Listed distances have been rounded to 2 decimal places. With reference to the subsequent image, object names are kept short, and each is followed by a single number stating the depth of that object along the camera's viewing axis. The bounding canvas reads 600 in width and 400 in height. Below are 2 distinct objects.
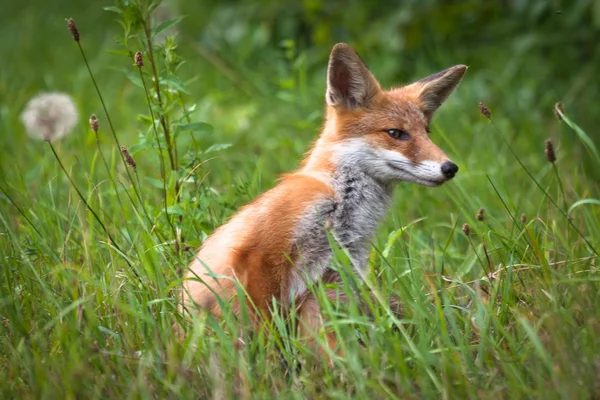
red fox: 7.71
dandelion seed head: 11.91
